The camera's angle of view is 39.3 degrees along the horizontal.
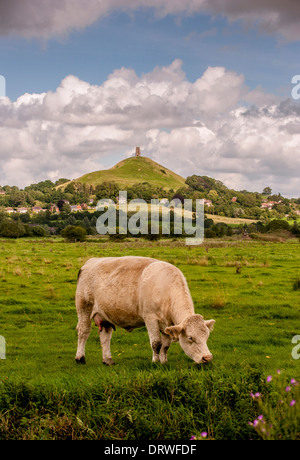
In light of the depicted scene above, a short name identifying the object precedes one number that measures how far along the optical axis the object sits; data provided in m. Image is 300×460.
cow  8.19
